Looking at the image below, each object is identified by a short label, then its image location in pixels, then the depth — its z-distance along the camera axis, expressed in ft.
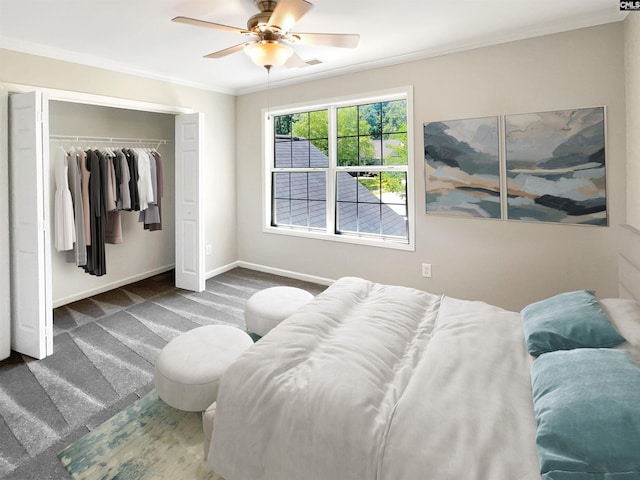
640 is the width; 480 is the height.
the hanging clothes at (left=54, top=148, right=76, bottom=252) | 11.26
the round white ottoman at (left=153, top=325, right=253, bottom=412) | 6.23
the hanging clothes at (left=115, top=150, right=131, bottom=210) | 12.74
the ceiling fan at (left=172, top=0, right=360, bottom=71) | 7.26
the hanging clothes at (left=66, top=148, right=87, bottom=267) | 11.53
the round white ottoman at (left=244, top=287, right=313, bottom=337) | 9.00
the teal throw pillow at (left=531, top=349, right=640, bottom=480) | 3.11
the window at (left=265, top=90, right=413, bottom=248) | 12.85
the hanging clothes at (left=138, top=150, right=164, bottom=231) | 13.99
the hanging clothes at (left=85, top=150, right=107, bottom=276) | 11.96
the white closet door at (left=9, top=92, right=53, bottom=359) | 8.93
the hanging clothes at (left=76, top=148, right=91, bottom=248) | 11.69
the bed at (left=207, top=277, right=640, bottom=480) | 3.57
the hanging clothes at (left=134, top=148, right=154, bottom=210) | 13.41
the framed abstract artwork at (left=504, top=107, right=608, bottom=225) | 9.20
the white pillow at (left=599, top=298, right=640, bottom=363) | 4.86
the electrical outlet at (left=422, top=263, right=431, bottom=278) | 12.17
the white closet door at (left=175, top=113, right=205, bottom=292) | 13.88
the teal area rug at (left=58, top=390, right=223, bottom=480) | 5.57
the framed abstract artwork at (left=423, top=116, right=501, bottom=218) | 10.57
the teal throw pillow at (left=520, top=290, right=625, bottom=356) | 5.02
